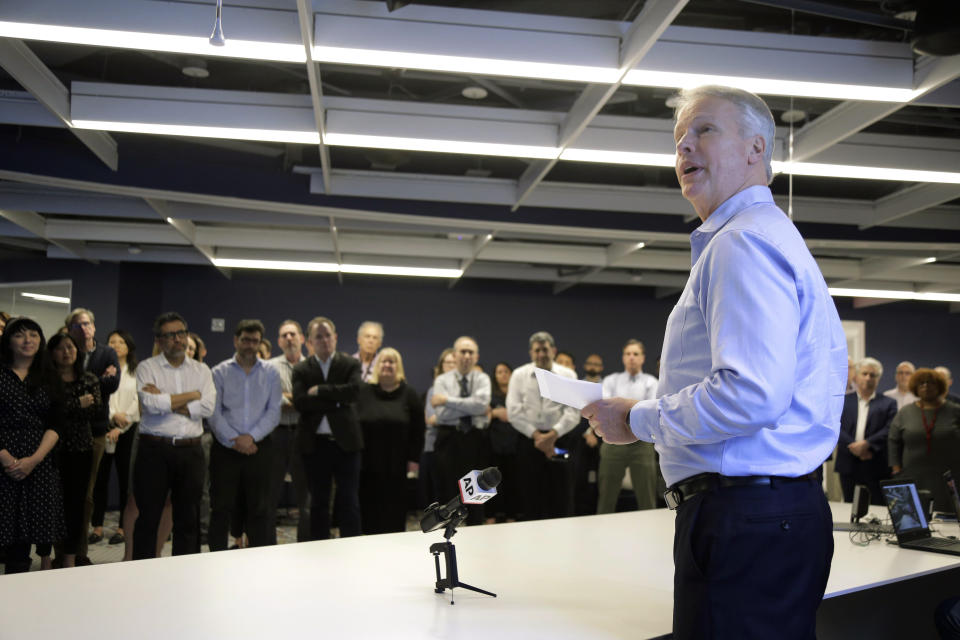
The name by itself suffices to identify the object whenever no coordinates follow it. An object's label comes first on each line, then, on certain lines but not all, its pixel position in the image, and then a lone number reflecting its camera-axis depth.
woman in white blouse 5.60
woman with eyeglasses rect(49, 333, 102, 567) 4.34
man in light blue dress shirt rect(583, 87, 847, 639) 1.24
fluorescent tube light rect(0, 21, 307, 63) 3.27
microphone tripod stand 1.80
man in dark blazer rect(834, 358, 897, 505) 5.95
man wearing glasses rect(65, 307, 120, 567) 4.86
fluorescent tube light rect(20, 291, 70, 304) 8.46
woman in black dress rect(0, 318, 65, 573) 3.70
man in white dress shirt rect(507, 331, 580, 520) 5.54
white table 1.54
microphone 1.82
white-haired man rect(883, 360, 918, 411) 7.19
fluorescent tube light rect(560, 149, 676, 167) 4.68
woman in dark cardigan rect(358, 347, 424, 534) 5.13
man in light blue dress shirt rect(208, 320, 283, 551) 4.19
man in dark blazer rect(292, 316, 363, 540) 4.40
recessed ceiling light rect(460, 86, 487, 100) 4.50
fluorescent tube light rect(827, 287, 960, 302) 8.93
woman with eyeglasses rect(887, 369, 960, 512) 5.14
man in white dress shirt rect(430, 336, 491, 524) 5.36
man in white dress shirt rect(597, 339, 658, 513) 5.59
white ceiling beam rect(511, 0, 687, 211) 3.11
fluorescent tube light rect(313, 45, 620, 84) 3.46
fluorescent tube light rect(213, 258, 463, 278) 8.01
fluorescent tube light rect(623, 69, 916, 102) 3.62
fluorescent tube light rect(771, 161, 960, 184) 4.82
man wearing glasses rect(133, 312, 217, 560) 4.06
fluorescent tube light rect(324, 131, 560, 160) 4.51
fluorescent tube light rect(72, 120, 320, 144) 4.37
